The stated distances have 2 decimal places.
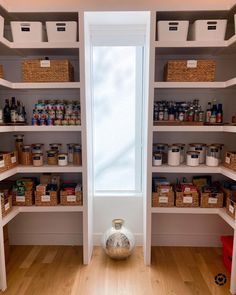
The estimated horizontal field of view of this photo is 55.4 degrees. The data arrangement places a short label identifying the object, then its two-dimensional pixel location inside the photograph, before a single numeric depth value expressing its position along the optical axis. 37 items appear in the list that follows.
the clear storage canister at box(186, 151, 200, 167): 1.90
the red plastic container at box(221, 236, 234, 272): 1.88
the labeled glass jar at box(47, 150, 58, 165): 2.00
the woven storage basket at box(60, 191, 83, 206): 1.95
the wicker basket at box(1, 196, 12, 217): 1.78
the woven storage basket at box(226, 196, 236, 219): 1.73
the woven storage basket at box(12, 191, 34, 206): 1.96
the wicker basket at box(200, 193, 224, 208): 1.92
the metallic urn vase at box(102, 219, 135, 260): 1.98
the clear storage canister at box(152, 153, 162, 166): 1.93
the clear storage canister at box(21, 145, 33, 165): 1.99
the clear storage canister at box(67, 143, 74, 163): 2.04
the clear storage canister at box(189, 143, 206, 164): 1.99
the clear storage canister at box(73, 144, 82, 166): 1.98
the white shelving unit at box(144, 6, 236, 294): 1.74
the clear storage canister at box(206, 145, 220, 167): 1.91
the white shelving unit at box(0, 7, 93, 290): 1.73
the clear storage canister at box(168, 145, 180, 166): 1.93
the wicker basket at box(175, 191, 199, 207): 1.93
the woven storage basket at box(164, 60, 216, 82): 1.79
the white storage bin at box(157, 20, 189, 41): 1.73
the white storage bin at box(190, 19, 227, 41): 1.73
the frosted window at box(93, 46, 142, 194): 2.21
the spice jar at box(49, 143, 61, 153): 2.05
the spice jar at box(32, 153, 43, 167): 1.96
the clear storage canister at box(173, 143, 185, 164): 2.01
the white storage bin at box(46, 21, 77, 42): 1.75
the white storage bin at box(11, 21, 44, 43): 1.75
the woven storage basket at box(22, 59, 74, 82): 1.81
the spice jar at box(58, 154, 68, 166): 1.94
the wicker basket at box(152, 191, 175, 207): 1.94
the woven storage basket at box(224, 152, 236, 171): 1.75
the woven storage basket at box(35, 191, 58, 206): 1.95
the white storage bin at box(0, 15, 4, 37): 1.65
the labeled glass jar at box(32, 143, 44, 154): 2.00
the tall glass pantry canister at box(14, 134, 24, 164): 2.03
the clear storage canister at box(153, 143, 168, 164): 2.00
